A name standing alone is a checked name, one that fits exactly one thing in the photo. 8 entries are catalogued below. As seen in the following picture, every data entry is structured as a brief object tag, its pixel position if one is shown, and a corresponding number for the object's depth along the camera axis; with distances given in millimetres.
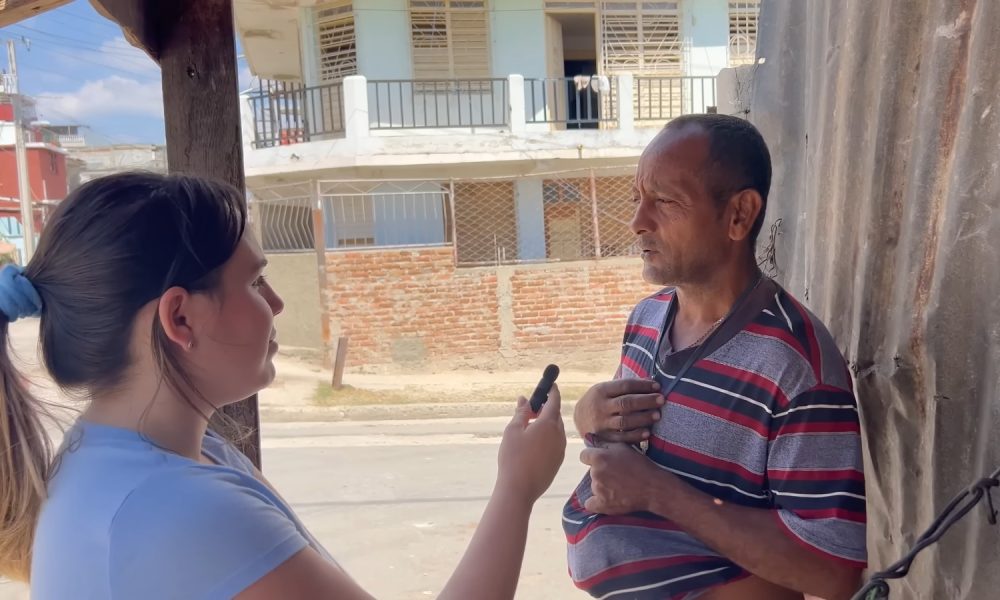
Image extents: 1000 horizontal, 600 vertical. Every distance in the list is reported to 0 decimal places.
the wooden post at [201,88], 1978
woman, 977
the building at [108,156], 26375
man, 1328
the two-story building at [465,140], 10914
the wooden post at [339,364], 10094
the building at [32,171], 27859
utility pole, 17484
